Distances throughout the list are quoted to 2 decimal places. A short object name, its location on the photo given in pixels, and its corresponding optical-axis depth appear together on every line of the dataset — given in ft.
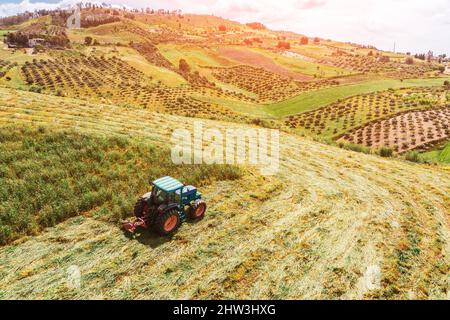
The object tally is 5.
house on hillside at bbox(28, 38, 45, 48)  380.37
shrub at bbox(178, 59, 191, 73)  351.69
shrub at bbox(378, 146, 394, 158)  84.17
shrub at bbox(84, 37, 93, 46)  424.46
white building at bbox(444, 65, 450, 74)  372.58
